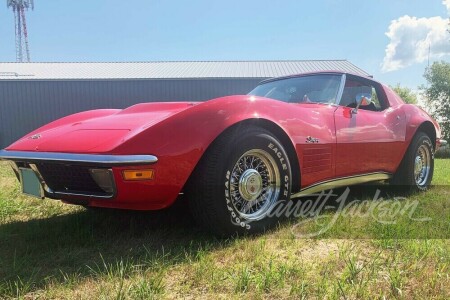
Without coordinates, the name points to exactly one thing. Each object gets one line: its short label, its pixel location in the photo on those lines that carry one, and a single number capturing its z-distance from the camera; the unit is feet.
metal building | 60.49
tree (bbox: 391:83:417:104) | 130.86
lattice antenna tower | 116.06
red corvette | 7.20
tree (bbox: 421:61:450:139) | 100.32
